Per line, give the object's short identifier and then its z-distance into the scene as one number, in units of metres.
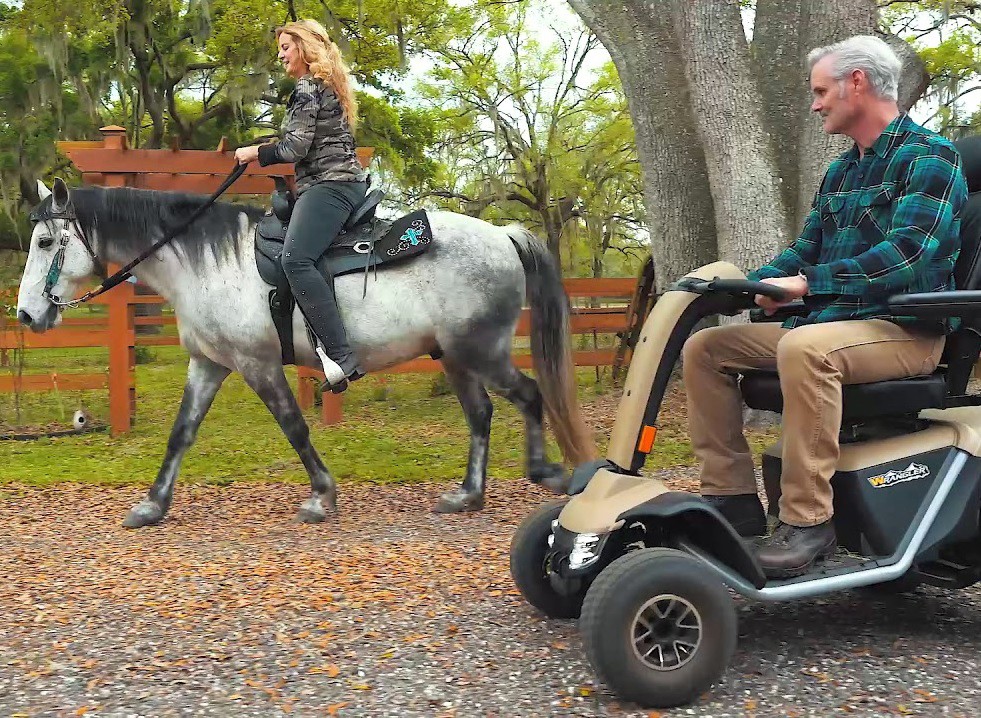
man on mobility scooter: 3.07
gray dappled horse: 5.53
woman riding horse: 5.27
